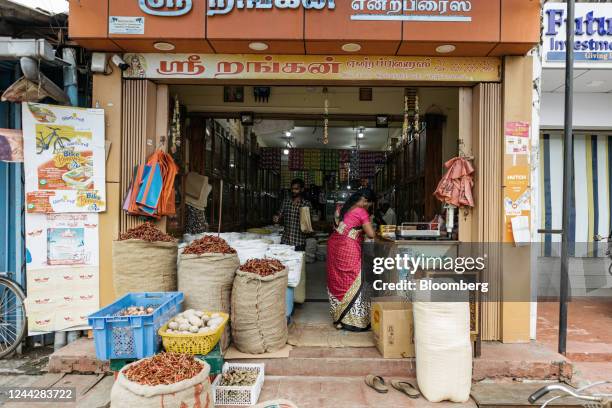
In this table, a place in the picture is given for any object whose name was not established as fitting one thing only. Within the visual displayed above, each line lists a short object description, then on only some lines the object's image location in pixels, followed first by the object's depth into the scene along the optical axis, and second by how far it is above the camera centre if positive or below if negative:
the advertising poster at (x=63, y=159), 4.39 +0.51
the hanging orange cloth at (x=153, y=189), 4.63 +0.18
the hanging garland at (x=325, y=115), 6.27 +1.47
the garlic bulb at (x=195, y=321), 3.53 -1.03
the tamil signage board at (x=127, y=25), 4.30 +1.93
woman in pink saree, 4.95 -0.78
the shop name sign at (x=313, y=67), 4.76 +1.63
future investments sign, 5.78 +2.46
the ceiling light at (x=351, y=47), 4.46 +1.77
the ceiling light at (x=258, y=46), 4.47 +1.79
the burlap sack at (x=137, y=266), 4.21 -0.65
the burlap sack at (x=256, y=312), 4.08 -1.10
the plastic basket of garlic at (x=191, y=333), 3.35 -1.08
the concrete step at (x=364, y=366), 4.12 -1.66
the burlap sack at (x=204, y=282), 4.17 -0.80
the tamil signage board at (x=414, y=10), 4.29 +2.08
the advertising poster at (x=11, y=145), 4.34 +0.64
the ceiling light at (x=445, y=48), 4.45 +1.76
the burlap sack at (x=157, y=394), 2.54 -1.22
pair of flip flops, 3.71 -1.72
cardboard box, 4.21 -1.34
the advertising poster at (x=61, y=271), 4.45 -0.74
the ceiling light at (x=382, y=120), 6.80 +1.44
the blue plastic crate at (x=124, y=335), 3.30 -1.08
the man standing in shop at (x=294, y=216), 7.37 -0.21
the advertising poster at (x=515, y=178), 4.68 +0.32
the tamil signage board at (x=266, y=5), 4.29 +2.14
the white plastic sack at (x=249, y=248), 5.18 -0.57
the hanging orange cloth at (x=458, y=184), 4.82 +0.25
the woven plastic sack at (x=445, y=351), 3.54 -1.29
